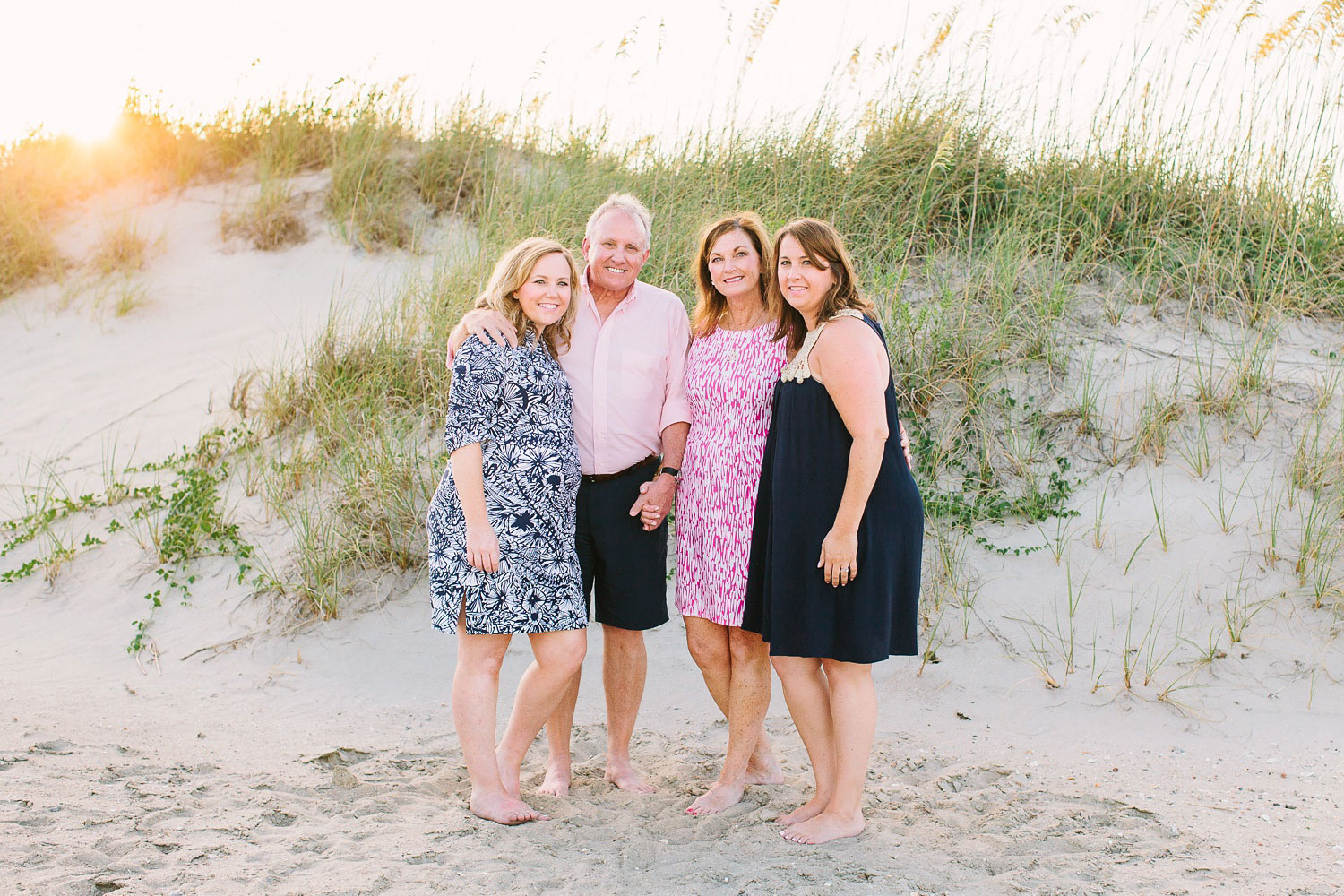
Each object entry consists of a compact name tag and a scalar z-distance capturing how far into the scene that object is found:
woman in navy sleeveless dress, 3.19
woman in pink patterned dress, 3.52
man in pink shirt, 3.68
